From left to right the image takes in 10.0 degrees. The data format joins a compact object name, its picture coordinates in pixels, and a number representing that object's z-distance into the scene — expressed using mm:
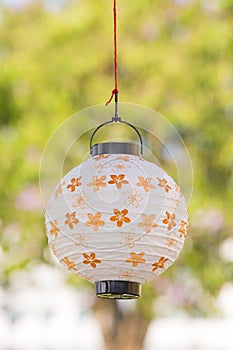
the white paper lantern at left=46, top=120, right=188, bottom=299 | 1929
